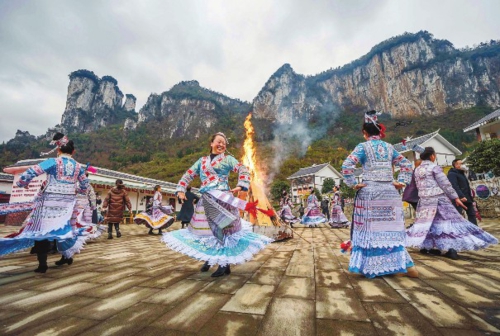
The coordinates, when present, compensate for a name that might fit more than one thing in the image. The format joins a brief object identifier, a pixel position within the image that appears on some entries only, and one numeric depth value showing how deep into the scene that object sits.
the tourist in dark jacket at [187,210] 9.06
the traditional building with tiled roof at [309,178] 41.81
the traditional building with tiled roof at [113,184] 14.73
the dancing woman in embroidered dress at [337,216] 11.16
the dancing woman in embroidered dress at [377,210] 2.61
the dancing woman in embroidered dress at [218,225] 2.70
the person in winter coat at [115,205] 7.65
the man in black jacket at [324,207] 16.16
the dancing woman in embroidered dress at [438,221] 3.48
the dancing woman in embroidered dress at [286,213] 12.70
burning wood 6.10
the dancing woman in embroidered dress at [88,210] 6.27
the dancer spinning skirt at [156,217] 8.77
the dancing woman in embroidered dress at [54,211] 3.14
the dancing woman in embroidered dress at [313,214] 12.21
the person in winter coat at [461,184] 4.53
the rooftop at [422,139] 30.92
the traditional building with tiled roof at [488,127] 19.06
